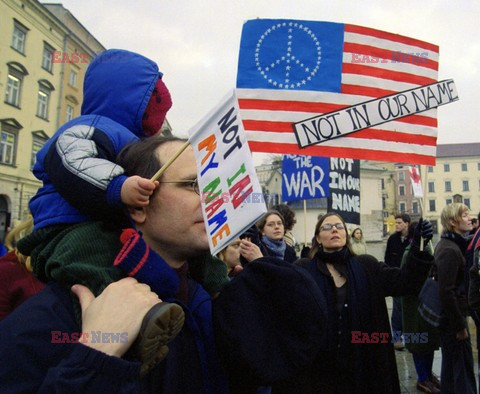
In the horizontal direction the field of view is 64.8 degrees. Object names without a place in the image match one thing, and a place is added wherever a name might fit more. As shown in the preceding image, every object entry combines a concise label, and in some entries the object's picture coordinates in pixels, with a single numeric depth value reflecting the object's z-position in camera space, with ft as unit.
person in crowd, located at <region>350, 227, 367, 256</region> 25.37
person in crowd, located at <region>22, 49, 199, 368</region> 4.05
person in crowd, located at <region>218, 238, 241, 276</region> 7.82
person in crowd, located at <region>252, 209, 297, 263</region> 13.51
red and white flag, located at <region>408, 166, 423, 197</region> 11.87
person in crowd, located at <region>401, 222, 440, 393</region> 14.02
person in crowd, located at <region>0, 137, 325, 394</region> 2.96
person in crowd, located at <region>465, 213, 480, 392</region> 10.23
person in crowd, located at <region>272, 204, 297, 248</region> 16.61
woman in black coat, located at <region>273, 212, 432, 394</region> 9.48
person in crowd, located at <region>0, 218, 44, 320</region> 6.88
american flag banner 10.24
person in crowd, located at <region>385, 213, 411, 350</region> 20.24
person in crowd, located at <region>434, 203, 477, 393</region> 12.14
